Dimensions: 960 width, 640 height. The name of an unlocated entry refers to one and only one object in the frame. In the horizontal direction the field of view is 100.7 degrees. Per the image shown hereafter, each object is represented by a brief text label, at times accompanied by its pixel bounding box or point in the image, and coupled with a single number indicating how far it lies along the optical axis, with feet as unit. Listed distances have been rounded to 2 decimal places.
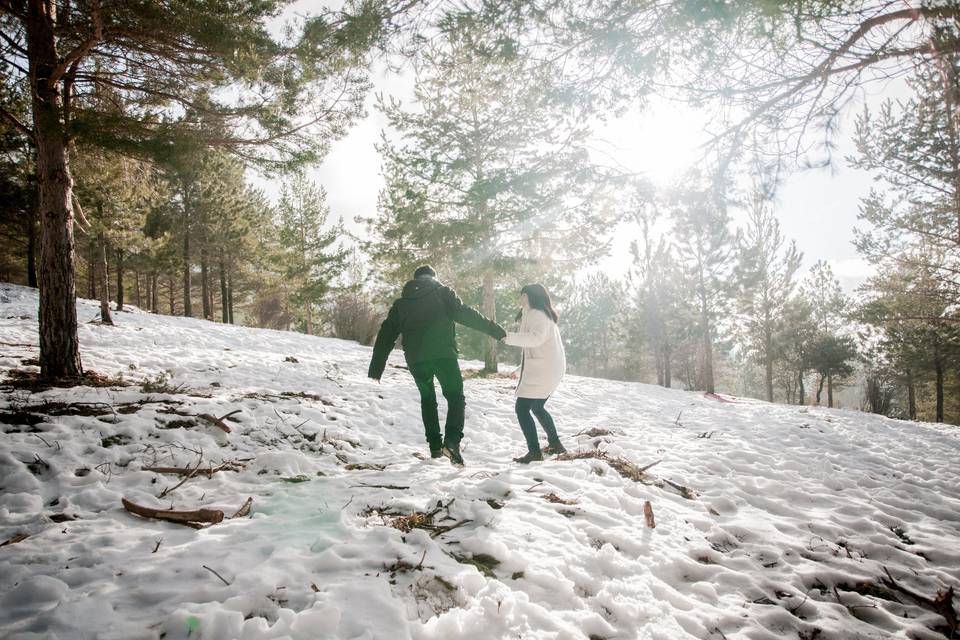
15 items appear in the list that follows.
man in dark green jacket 13.61
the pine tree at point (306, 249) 76.18
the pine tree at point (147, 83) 16.29
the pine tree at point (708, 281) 59.57
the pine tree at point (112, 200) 21.88
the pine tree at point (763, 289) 63.67
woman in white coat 14.01
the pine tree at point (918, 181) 34.96
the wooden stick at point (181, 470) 10.38
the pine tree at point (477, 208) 36.27
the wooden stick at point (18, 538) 6.83
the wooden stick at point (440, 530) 8.02
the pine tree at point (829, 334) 73.15
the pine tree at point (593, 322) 130.11
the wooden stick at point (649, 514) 9.72
